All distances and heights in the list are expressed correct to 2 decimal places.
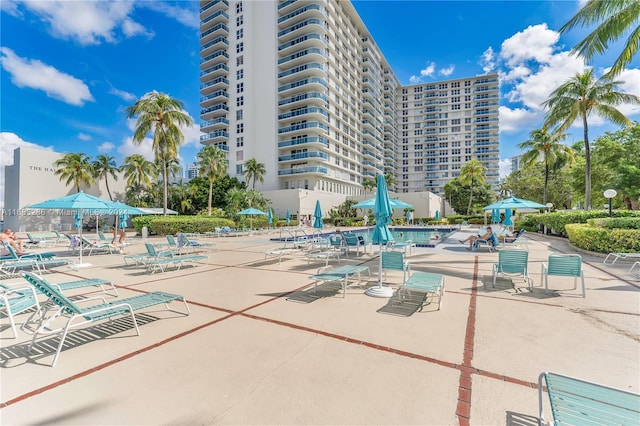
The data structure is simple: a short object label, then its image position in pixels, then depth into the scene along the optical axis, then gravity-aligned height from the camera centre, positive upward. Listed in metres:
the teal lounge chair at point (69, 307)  3.78 -1.32
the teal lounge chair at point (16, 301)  4.16 -1.36
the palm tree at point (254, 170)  45.62 +7.32
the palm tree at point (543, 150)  29.03 +6.85
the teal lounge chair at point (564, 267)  6.37 -1.12
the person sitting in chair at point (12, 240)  10.67 -0.94
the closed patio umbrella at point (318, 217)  16.57 -0.03
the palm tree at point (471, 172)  46.78 +7.29
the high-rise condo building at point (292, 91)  49.09 +23.44
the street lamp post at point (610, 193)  12.22 +1.01
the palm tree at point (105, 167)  40.75 +6.97
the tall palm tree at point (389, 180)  63.29 +8.11
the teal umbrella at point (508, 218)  17.23 -0.07
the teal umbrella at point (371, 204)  12.44 +0.55
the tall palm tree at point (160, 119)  23.80 +8.13
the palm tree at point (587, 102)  17.96 +7.41
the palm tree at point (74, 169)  36.59 +6.04
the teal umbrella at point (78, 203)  9.96 +0.45
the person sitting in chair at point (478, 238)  13.61 -1.02
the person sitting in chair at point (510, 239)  14.73 -1.14
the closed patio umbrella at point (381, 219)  6.61 -0.06
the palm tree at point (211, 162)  37.19 +6.96
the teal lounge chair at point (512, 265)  6.83 -1.16
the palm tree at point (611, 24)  9.92 +6.91
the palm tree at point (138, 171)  41.25 +6.54
